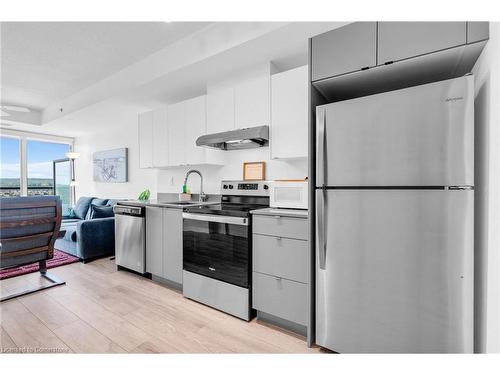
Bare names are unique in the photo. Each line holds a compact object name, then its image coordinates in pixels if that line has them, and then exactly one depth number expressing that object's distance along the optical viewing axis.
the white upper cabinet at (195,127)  2.81
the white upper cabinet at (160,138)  3.20
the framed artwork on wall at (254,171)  2.65
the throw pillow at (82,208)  4.91
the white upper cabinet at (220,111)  2.58
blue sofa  3.43
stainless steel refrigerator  1.21
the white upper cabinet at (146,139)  3.37
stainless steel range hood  2.26
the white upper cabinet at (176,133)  3.01
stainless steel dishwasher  2.87
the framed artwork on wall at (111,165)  4.80
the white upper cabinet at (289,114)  2.12
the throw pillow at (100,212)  3.91
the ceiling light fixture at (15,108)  3.41
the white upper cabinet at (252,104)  2.35
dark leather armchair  2.37
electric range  2.00
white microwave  1.90
